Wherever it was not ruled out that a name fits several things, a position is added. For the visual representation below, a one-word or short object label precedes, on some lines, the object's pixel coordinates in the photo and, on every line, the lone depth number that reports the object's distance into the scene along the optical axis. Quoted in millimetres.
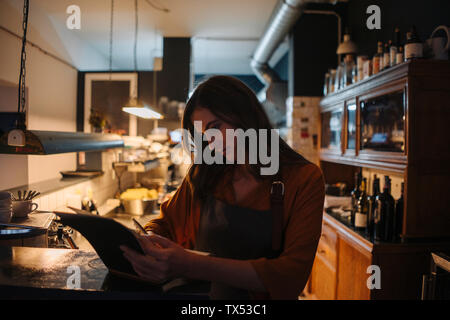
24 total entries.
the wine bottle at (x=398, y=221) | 2143
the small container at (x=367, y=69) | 2584
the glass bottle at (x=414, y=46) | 2012
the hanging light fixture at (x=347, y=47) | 3186
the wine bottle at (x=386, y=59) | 2338
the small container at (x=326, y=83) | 3629
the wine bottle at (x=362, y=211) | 2494
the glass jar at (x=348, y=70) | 3094
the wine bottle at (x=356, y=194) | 2789
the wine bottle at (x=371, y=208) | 2326
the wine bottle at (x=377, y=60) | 2477
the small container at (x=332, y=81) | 3484
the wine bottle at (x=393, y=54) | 2255
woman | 946
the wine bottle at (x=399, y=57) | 2184
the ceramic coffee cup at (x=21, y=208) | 1598
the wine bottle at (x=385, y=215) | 2167
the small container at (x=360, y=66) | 2775
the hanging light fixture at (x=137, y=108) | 2768
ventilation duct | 3346
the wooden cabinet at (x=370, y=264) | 2102
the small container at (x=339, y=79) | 3248
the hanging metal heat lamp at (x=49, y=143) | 1483
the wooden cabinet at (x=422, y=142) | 2004
